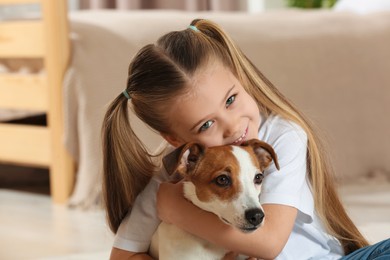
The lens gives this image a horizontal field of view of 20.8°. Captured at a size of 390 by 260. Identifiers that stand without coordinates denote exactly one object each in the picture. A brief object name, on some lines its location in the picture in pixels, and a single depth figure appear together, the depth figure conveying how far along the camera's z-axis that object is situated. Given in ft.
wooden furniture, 13.11
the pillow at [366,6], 15.94
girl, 5.99
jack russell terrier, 5.27
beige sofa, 13.19
